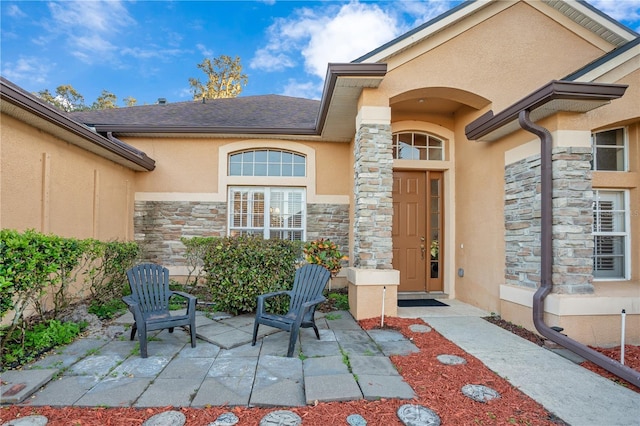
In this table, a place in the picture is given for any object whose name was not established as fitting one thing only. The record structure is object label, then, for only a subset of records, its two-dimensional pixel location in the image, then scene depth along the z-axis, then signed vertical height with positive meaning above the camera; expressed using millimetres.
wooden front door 6035 -215
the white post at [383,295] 4213 -1015
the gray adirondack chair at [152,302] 3172 -934
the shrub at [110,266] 4289 -705
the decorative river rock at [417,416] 2070 -1321
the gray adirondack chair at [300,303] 3303 -944
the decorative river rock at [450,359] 3058 -1355
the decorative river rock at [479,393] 2393 -1334
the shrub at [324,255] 5004 -523
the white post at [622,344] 2871 -1102
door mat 5404 -1401
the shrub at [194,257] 5555 -693
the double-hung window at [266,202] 6688 +424
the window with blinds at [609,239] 4449 -214
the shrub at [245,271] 4598 -738
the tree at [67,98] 17297 +7027
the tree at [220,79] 16734 +7732
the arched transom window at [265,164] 6734 +1257
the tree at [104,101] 18391 +7065
